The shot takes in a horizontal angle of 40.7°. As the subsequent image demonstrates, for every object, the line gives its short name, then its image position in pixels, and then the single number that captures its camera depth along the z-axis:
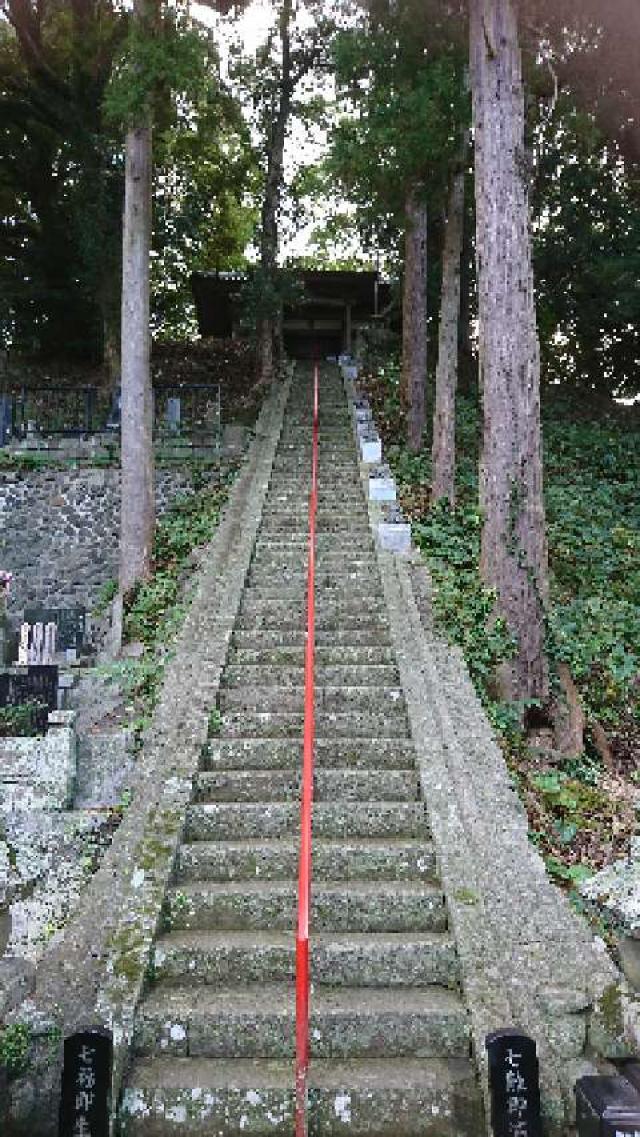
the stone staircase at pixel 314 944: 3.42
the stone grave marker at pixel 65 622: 10.29
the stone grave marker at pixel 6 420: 13.67
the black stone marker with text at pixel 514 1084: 3.16
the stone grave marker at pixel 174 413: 14.23
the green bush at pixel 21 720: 7.64
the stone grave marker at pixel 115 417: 14.07
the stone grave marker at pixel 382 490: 9.46
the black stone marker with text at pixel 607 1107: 2.87
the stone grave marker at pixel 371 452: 11.58
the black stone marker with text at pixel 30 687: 8.30
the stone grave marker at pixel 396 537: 8.32
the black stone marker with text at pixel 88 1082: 3.20
